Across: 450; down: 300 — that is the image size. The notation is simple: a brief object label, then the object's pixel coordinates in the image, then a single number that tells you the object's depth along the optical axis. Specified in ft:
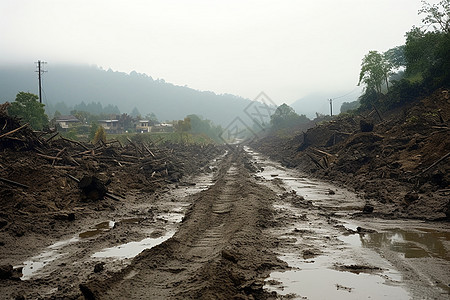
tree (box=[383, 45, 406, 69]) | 160.66
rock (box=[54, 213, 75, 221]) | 32.45
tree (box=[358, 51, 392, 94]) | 147.33
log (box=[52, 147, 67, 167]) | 53.72
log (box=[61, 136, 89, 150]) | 67.59
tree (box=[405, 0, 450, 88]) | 90.68
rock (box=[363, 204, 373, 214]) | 34.35
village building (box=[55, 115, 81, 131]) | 275.75
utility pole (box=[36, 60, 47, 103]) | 150.71
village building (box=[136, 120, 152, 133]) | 300.57
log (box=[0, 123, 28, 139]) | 48.80
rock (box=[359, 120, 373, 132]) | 76.95
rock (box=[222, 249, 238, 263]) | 19.65
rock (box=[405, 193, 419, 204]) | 35.09
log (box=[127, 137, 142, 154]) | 80.03
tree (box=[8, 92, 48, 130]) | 130.93
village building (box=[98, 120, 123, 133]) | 289.94
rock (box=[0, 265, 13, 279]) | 18.60
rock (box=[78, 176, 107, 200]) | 41.26
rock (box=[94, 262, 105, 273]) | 19.40
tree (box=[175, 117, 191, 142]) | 248.46
